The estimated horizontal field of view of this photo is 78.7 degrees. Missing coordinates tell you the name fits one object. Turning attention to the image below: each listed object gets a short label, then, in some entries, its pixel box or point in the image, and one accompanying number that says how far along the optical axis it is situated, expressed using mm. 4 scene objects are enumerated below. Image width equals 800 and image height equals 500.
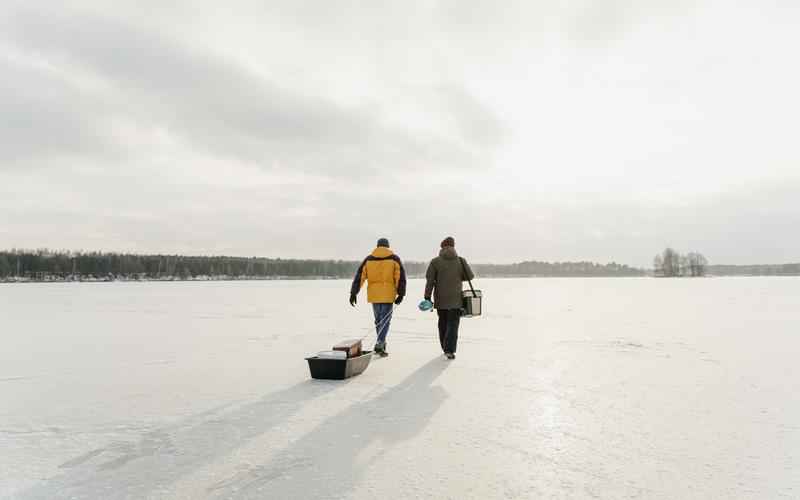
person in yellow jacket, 7691
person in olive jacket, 7613
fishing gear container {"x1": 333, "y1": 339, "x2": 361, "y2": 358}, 6281
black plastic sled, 6109
